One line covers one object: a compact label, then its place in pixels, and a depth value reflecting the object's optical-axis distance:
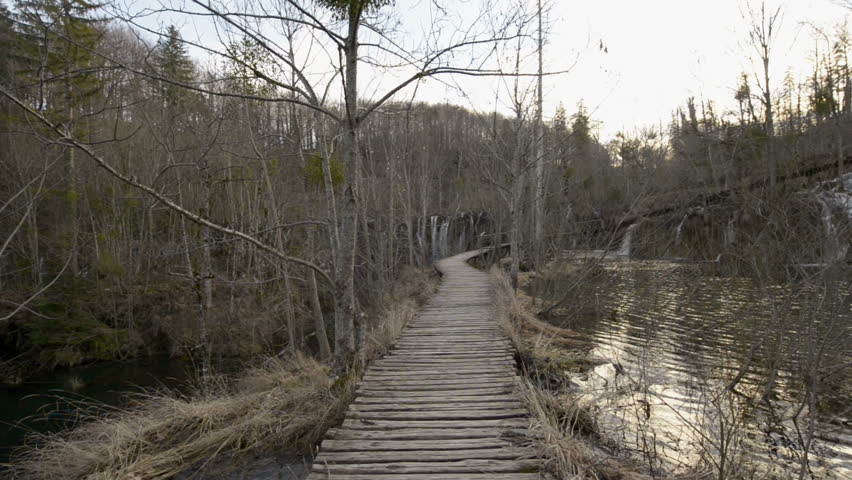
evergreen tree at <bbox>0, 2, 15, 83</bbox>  12.62
